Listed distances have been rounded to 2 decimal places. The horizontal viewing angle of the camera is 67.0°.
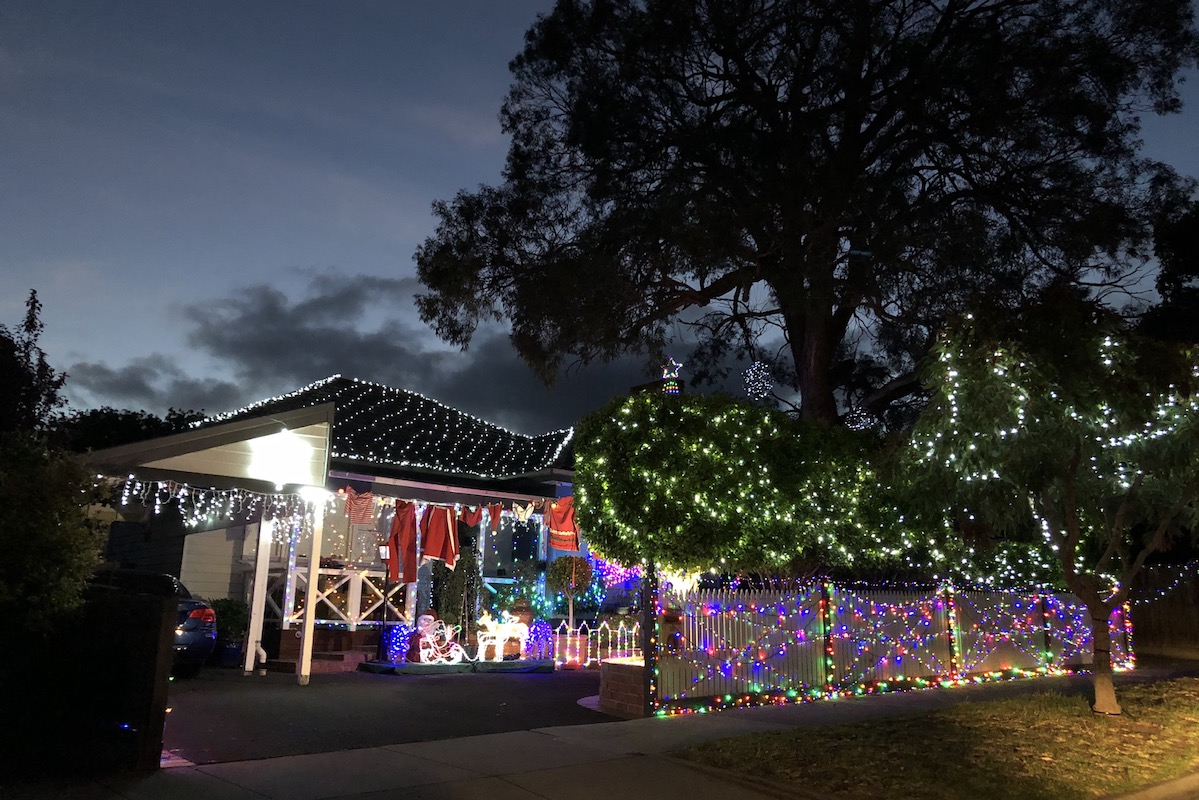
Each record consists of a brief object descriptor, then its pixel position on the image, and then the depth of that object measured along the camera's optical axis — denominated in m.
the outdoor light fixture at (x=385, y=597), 15.80
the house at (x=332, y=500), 13.16
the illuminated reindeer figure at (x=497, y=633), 15.67
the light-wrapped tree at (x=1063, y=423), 10.34
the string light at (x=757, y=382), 19.92
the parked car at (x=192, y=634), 12.69
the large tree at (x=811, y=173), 16.38
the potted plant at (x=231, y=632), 15.35
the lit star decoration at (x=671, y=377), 16.45
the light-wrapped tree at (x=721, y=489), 12.97
